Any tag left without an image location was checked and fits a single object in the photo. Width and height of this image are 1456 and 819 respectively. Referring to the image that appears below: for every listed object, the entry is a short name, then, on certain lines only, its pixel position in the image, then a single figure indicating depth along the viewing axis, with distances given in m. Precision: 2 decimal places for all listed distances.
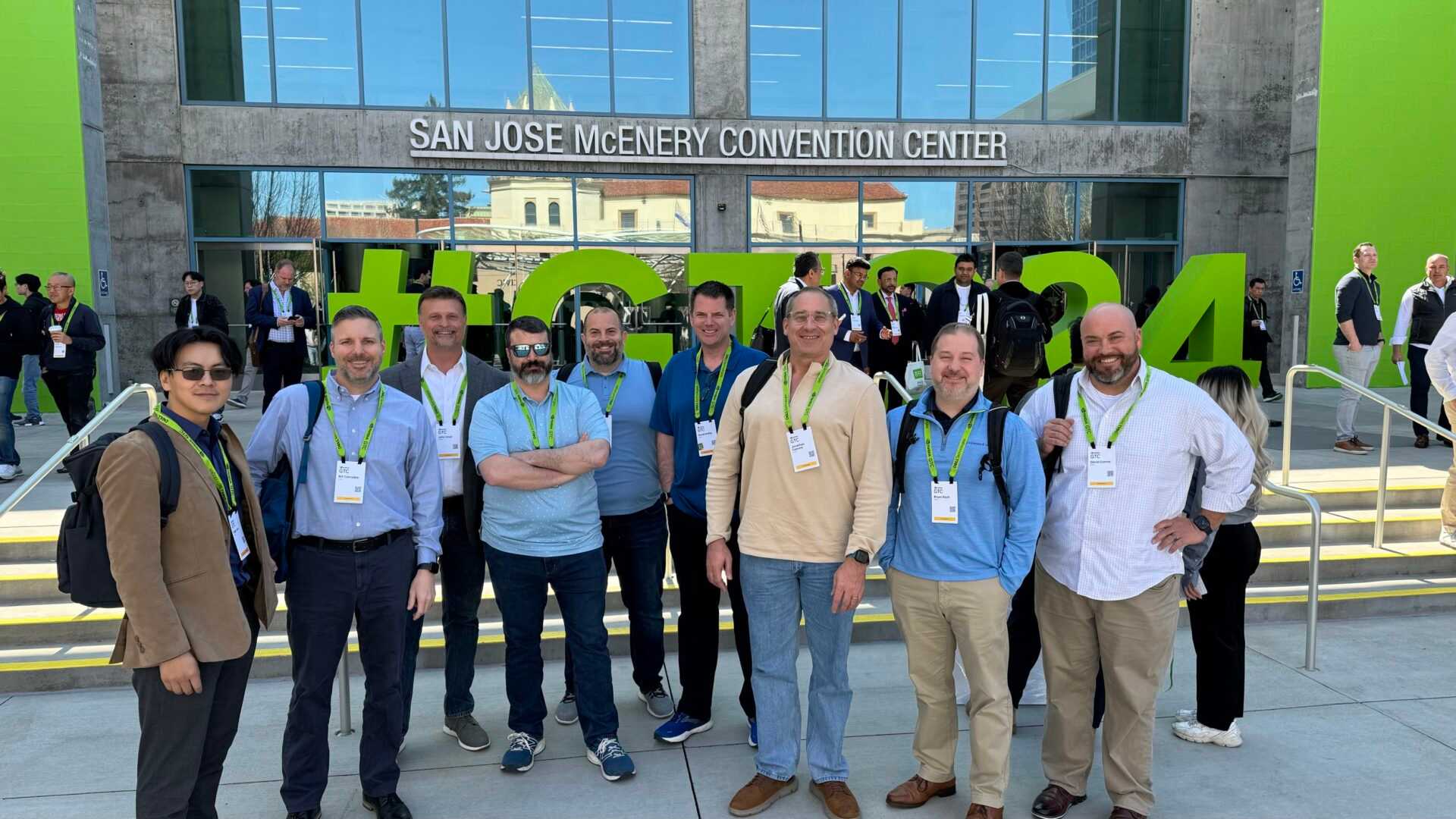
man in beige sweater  3.46
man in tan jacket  2.64
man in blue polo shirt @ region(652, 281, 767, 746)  4.14
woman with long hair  3.95
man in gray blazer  4.10
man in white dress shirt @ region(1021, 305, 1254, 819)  3.39
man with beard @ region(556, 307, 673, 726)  4.27
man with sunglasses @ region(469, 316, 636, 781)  3.79
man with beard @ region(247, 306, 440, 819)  3.42
